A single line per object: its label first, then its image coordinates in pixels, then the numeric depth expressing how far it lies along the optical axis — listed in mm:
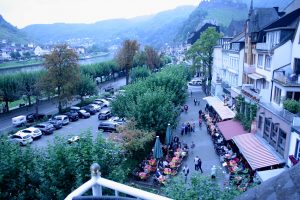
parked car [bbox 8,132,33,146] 29812
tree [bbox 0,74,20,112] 43656
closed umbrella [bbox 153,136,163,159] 20984
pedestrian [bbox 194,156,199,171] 21672
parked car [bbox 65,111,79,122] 40666
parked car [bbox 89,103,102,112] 45681
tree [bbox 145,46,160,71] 80938
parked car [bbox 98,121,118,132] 33569
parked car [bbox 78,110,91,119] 42281
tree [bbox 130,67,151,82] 60469
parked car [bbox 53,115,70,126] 38081
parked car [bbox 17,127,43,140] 31641
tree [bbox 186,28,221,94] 50656
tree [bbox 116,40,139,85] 65750
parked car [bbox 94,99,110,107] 49716
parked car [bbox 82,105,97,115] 44469
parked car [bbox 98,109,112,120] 40469
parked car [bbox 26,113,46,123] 39125
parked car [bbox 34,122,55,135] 34003
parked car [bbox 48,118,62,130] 36462
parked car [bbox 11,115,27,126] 37281
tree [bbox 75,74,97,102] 47688
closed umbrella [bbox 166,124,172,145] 24094
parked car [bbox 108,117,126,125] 34788
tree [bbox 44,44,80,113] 42688
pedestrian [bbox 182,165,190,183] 20203
